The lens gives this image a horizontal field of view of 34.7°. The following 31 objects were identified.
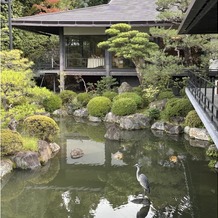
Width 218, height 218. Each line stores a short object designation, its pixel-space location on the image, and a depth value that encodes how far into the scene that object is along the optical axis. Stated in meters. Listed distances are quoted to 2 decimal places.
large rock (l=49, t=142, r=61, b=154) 11.91
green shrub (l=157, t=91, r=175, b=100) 16.06
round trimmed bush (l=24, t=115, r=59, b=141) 11.30
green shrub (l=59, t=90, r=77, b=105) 18.77
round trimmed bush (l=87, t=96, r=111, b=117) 16.58
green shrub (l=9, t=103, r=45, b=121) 10.63
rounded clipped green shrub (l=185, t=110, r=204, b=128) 13.38
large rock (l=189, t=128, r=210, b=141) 12.98
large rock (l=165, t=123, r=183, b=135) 14.14
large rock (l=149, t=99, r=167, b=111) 15.80
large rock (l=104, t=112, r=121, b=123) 16.11
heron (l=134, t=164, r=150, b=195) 8.17
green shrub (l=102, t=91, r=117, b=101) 17.50
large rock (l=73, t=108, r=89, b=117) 17.69
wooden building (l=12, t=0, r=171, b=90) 19.31
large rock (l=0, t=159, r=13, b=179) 9.59
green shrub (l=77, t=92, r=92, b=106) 18.01
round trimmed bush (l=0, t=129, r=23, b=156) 9.89
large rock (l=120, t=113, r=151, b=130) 15.05
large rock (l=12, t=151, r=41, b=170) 10.03
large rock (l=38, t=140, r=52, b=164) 10.67
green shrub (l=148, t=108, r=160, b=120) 15.37
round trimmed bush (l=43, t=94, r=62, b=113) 17.89
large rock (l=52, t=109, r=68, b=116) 18.02
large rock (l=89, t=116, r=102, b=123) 16.70
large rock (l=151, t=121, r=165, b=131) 14.79
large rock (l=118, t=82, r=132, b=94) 17.87
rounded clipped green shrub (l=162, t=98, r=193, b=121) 14.52
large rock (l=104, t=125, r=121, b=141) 13.65
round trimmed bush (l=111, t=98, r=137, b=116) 15.53
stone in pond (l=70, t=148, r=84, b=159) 11.41
